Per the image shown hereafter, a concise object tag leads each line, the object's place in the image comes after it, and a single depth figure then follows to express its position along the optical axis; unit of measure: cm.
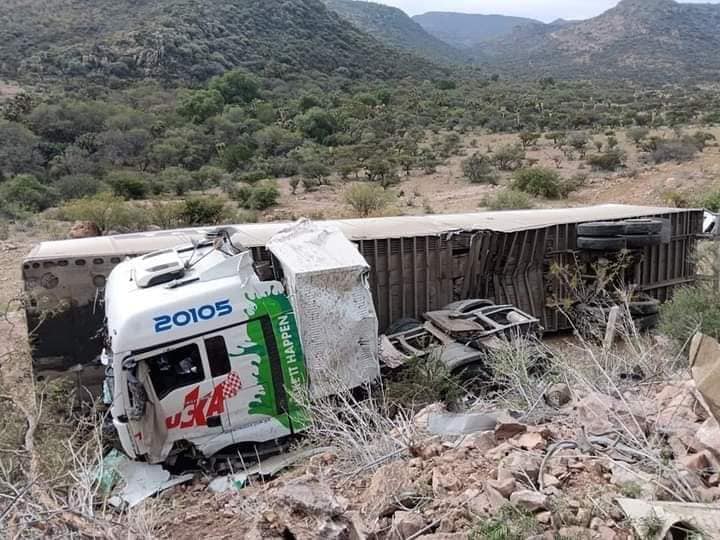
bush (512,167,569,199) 2414
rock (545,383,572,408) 619
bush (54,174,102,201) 2426
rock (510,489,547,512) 387
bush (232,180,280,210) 2297
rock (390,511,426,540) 402
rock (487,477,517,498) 412
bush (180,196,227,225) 1945
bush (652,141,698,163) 2875
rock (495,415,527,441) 521
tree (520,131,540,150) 3509
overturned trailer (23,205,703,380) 815
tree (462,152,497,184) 2748
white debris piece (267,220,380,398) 696
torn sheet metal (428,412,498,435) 566
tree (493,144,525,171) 3009
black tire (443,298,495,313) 957
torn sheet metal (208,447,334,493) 642
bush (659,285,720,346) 784
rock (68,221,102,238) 1651
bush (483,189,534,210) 2111
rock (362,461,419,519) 436
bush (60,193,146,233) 1838
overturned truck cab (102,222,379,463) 641
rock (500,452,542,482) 436
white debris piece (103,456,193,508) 629
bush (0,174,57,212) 2227
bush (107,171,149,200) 2455
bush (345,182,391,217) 2117
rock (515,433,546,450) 490
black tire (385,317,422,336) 941
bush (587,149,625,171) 2831
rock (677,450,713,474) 420
